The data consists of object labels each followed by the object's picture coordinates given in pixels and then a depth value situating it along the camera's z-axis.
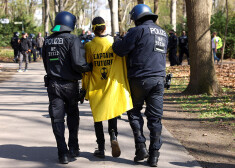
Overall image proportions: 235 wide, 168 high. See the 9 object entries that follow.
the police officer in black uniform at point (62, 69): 4.95
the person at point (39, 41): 28.72
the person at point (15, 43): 24.29
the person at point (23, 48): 18.80
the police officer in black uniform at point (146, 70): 4.81
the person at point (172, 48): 21.61
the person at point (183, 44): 22.45
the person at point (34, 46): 28.06
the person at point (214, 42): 22.48
